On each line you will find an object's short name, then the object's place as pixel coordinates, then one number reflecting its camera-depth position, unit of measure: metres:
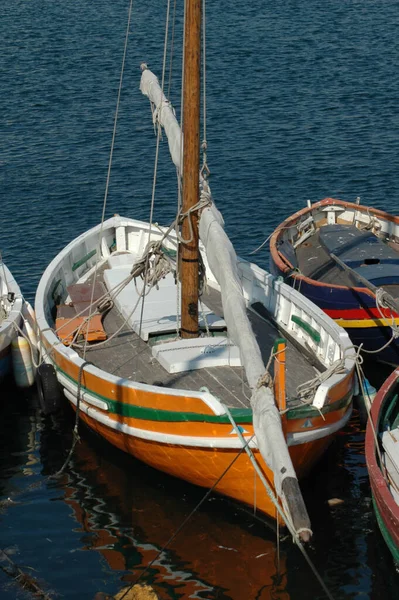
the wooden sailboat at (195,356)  21.70
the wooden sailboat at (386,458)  20.22
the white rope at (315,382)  22.73
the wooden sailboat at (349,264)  29.64
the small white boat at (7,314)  28.30
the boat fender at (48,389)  27.06
